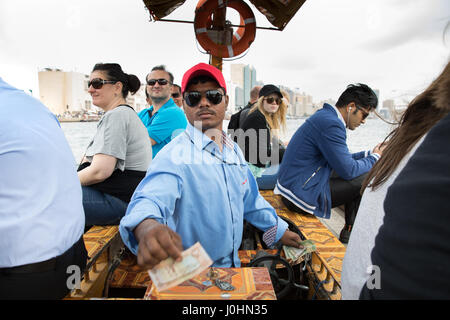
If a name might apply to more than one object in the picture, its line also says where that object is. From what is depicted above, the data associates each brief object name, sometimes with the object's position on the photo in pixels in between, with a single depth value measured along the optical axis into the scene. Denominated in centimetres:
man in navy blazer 254
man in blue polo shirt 351
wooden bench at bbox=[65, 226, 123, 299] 160
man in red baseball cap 113
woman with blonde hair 370
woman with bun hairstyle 209
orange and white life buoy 339
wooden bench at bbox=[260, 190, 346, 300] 165
